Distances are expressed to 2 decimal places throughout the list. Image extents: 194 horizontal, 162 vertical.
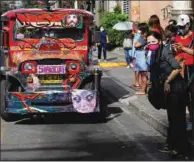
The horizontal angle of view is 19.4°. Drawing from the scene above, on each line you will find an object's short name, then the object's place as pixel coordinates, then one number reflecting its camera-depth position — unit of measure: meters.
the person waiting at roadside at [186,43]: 7.55
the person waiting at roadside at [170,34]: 7.92
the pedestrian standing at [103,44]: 26.57
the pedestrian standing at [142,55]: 14.02
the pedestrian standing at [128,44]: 20.94
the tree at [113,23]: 32.56
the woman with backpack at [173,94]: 7.46
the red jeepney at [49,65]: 10.24
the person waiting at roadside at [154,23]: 10.84
